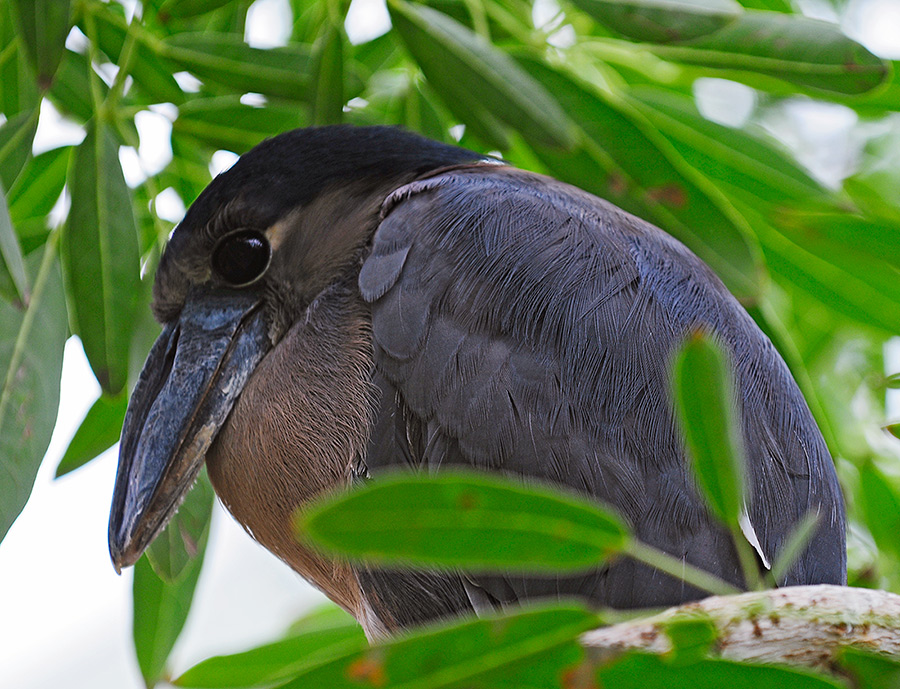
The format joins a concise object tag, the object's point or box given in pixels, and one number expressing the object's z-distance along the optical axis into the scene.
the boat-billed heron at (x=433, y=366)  4.14
